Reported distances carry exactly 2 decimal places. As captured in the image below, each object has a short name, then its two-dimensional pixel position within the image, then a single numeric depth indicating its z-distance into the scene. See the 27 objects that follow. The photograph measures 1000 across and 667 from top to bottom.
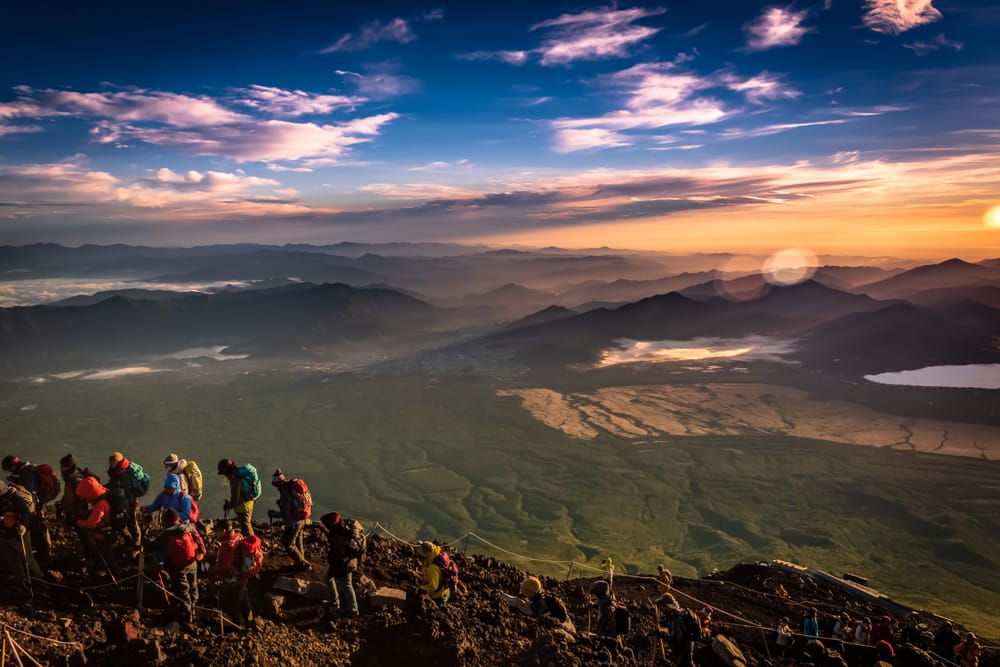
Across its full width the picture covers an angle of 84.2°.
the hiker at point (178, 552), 9.25
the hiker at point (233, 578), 9.40
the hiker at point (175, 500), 10.28
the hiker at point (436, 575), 10.80
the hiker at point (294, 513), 12.01
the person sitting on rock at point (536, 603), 11.69
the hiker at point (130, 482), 11.18
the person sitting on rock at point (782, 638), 13.33
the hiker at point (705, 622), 12.43
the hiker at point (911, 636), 14.00
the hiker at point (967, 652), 12.22
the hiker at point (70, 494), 11.41
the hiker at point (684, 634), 10.64
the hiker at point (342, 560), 10.14
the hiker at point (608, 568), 14.24
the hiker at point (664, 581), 14.31
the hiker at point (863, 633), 13.26
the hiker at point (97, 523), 10.29
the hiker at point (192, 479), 12.76
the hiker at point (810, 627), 13.30
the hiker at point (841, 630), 13.68
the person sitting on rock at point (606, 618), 11.94
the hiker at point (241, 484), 12.47
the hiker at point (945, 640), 12.70
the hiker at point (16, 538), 9.95
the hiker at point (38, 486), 11.05
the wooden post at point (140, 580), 9.76
